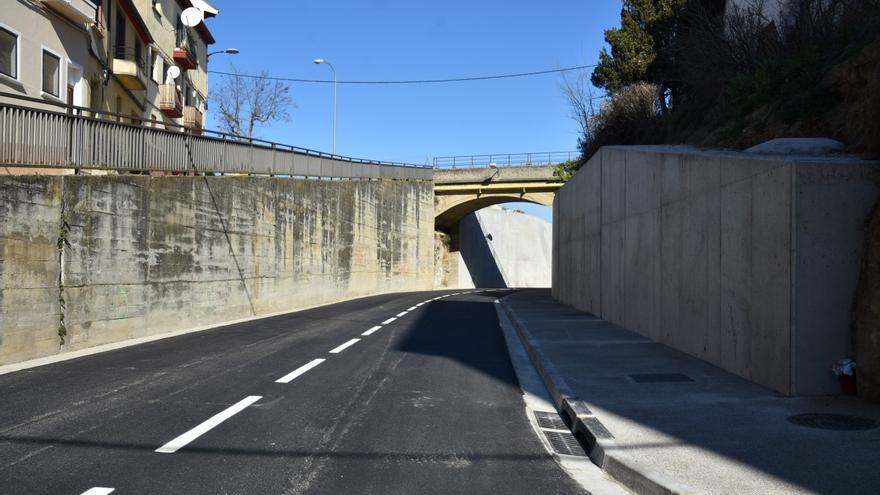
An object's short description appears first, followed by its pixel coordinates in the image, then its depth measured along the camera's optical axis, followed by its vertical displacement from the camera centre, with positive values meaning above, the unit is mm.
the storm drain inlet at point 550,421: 6996 -1731
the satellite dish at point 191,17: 34106 +10986
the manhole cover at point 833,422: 5945 -1459
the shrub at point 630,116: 22625 +4399
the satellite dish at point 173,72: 33812 +8168
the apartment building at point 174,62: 33062 +9522
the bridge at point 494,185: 45938 +4033
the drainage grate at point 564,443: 6038 -1714
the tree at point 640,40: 26719 +7932
